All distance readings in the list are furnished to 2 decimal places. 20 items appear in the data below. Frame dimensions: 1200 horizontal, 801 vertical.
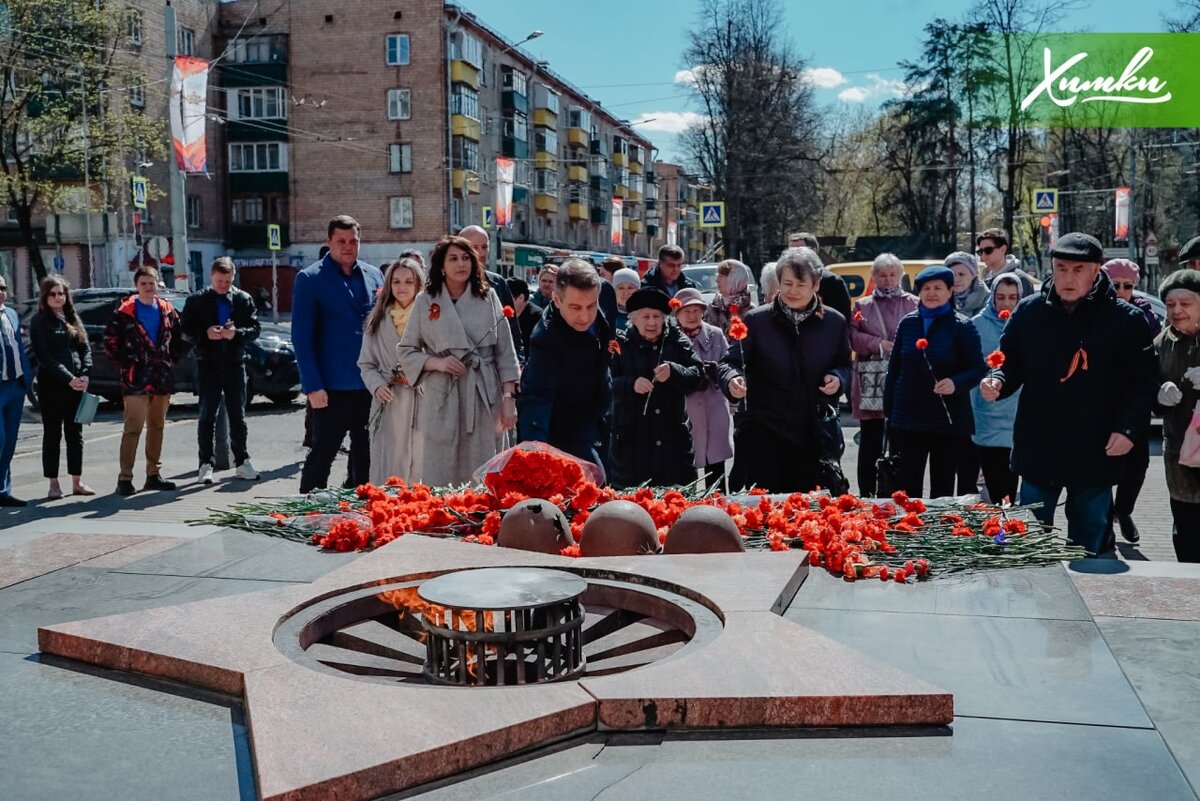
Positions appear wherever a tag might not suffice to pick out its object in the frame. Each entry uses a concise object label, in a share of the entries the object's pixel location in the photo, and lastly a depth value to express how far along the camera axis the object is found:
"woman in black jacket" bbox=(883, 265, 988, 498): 6.93
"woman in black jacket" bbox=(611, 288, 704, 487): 6.77
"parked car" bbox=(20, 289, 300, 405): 16.25
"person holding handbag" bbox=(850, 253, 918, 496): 8.46
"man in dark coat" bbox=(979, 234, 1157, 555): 5.38
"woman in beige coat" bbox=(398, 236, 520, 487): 6.47
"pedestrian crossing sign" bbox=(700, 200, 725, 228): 36.00
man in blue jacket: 7.35
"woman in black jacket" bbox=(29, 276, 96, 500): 9.53
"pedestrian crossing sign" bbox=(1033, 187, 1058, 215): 29.67
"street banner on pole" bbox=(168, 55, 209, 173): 20.33
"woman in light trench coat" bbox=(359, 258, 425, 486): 6.72
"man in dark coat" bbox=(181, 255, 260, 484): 10.40
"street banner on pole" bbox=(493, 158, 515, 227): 41.22
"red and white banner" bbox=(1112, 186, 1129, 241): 36.19
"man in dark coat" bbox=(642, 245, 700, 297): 9.45
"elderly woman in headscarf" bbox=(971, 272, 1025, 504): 7.49
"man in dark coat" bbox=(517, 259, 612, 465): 5.91
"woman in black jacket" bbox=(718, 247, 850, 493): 6.08
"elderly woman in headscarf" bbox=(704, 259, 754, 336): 8.88
